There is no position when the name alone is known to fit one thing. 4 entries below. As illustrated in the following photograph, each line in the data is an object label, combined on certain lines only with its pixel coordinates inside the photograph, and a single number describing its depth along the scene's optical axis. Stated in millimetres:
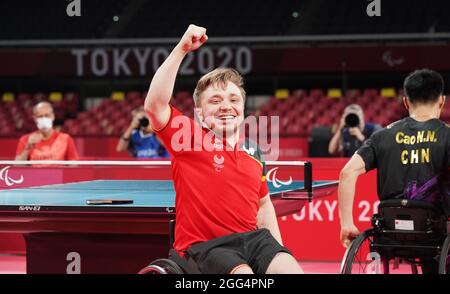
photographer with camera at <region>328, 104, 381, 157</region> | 8255
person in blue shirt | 9164
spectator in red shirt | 7691
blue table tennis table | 4480
